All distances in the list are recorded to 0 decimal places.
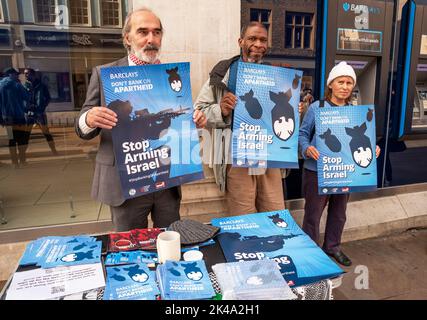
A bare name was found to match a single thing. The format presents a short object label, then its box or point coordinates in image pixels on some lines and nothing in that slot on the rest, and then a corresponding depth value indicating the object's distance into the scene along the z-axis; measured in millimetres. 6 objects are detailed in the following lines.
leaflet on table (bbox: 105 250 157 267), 1276
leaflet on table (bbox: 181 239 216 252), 1396
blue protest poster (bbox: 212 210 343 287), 1226
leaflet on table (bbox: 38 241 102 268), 1269
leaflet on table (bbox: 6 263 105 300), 1084
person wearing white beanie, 2602
